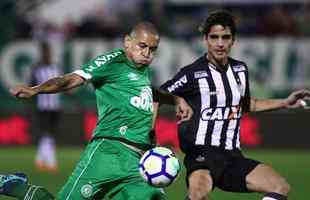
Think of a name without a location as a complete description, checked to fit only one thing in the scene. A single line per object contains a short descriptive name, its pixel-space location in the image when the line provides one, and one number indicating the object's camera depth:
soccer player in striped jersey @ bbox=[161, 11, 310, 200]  18.10
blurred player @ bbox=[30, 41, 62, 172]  36.06
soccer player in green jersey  17.56
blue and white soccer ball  17.30
